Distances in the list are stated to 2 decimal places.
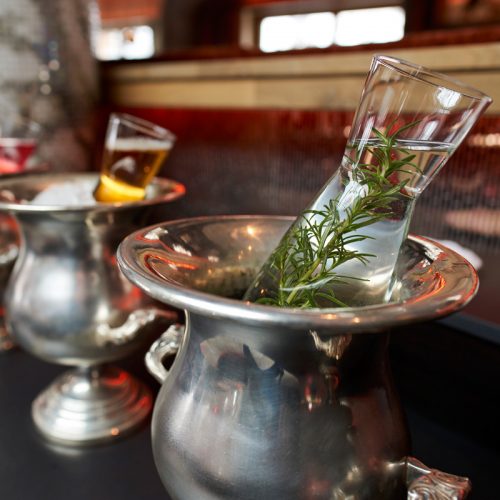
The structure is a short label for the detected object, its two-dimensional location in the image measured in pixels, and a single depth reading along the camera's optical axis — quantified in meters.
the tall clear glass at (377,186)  0.47
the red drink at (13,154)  1.16
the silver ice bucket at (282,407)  0.44
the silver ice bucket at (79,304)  0.78
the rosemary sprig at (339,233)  0.49
